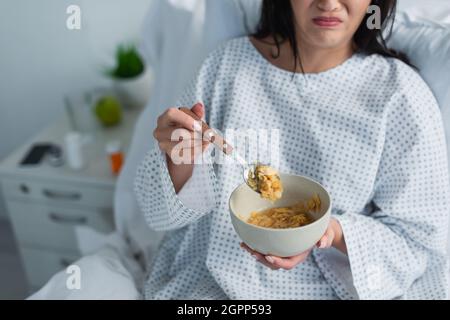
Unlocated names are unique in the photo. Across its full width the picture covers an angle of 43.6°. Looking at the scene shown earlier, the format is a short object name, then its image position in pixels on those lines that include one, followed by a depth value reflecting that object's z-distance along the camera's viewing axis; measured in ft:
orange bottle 3.98
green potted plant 4.45
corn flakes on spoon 2.26
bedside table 4.01
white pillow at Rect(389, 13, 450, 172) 2.80
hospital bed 2.91
